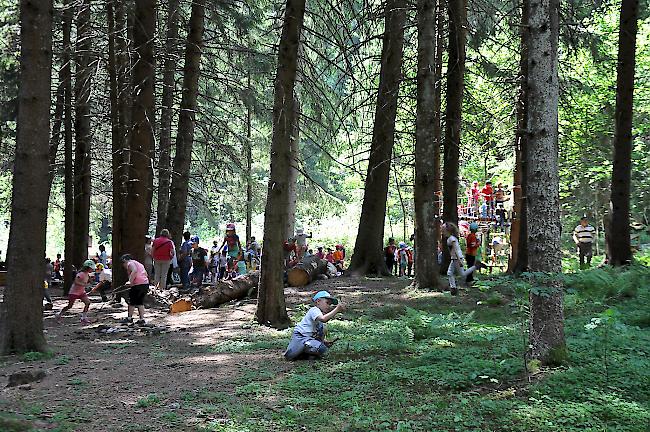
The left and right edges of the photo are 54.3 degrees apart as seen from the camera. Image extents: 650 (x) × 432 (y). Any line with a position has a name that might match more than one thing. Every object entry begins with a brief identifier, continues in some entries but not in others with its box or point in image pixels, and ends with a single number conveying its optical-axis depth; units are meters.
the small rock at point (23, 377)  7.24
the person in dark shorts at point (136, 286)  12.59
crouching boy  8.40
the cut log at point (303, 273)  16.64
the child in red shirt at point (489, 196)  25.72
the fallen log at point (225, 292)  14.30
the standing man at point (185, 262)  18.33
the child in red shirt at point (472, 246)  16.56
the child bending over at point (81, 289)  14.12
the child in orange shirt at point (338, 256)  27.34
